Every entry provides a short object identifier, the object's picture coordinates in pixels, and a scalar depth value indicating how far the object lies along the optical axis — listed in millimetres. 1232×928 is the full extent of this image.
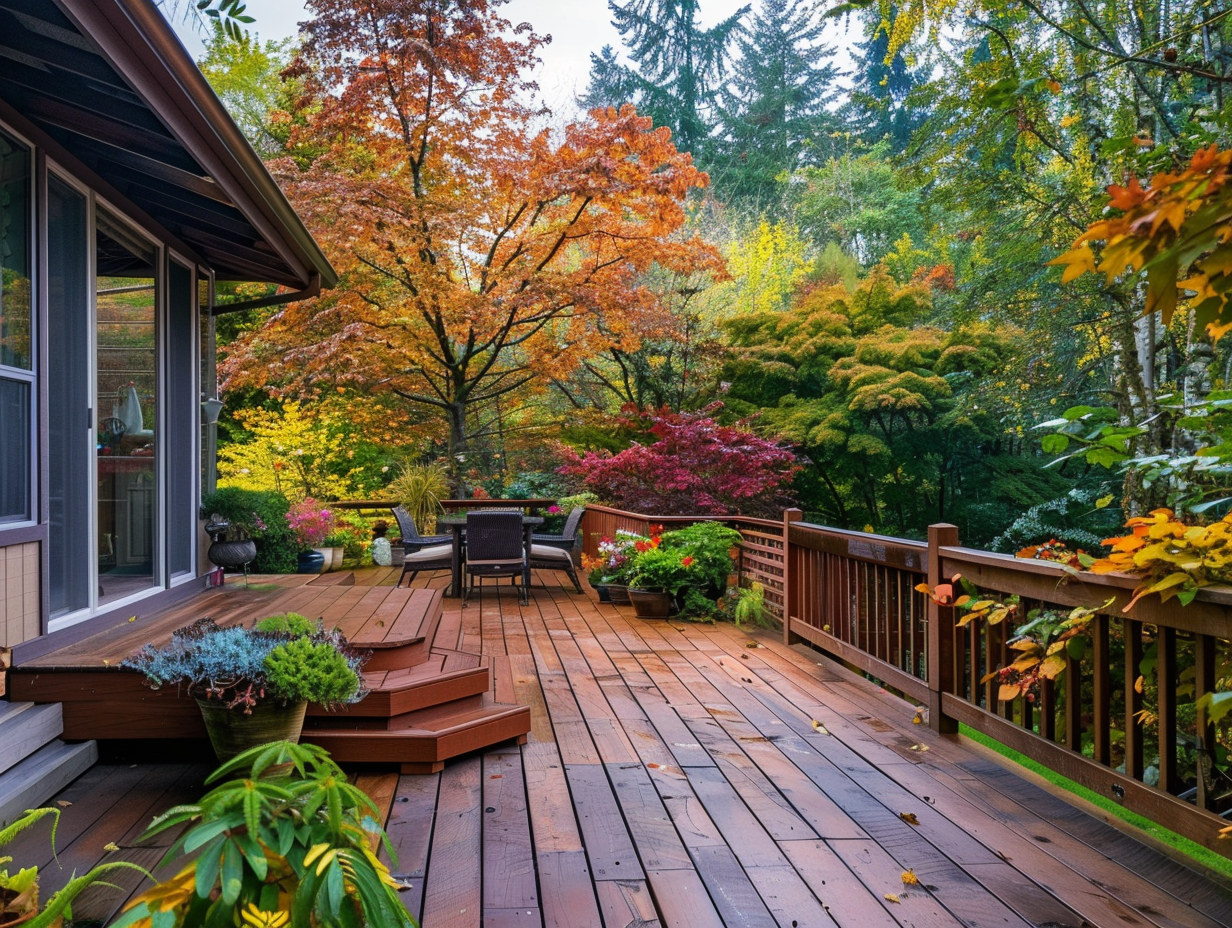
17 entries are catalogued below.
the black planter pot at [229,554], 5129
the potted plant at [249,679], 2691
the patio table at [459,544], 7812
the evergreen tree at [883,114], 20703
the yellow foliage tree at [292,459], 11758
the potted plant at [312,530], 8812
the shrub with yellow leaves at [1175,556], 2193
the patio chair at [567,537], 8516
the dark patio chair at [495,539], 7406
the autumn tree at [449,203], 10211
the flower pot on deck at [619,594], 7531
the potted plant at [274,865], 1092
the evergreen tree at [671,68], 20031
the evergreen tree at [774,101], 19938
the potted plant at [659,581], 6734
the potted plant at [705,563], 6773
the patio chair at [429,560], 7984
